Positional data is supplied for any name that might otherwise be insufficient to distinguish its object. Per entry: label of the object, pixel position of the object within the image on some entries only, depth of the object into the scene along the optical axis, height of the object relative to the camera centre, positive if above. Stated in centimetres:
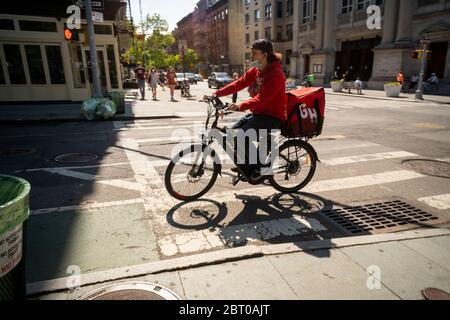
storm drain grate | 416 -197
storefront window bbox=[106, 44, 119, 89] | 1873 +70
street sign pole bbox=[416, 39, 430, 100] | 2228 -52
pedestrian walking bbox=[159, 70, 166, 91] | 4384 -5
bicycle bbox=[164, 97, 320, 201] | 455 -139
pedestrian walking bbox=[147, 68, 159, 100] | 2238 -27
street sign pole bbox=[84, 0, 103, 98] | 1318 +99
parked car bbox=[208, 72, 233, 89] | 3759 -59
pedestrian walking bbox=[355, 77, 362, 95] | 2772 -123
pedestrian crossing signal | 1268 +174
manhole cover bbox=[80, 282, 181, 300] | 277 -183
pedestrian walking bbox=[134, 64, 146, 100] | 2139 -4
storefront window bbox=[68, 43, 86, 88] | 1794 +75
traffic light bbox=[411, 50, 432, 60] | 2224 +98
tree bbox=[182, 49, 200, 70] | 8806 +506
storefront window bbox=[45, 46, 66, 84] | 1722 +84
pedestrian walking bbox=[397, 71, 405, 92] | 2639 -79
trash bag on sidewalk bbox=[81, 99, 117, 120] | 1276 -117
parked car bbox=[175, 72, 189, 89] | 3920 -82
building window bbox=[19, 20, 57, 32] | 1639 +275
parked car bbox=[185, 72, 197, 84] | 5059 -50
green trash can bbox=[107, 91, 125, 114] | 1441 -91
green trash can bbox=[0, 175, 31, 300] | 200 -97
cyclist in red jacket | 429 -27
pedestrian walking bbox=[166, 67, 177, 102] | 2149 -17
